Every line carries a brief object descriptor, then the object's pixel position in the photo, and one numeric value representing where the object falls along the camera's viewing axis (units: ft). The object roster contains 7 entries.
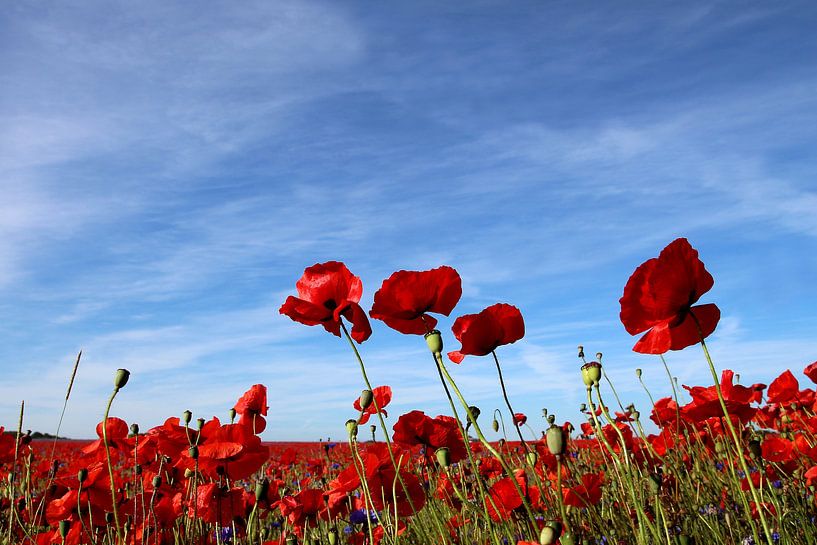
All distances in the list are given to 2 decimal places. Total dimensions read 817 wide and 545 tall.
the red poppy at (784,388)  2.94
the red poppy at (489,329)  1.97
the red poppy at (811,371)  2.88
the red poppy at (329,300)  1.99
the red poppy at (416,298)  1.94
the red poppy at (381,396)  2.48
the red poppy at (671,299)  1.63
